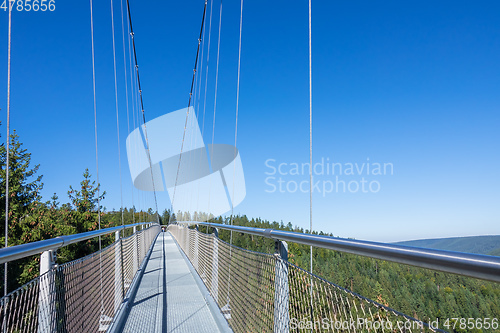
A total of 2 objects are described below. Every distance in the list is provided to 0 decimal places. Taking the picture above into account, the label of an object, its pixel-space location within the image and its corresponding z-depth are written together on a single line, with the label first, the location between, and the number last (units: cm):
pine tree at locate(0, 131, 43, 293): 2090
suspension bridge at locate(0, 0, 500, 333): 77
